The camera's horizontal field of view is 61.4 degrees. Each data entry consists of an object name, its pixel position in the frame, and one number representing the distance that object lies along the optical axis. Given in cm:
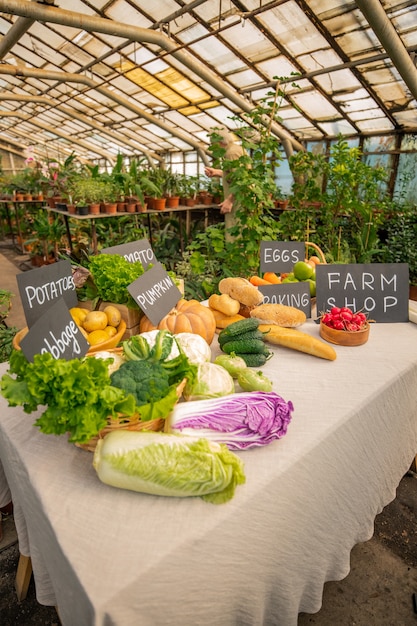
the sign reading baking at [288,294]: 166
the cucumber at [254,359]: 125
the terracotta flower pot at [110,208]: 458
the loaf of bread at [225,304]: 146
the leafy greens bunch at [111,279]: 134
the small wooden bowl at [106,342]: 112
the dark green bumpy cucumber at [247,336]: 129
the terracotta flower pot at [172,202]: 527
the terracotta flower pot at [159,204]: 502
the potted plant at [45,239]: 573
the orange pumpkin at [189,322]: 131
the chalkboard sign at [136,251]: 163
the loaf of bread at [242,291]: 147
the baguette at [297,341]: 132
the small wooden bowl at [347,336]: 141
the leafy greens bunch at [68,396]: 73
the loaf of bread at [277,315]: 146
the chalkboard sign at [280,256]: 202
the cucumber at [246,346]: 126
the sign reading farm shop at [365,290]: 162
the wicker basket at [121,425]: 80
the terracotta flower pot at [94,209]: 447
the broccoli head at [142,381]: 80
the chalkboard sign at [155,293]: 128
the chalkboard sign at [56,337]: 87
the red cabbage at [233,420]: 84
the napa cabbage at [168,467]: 73
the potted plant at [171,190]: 529
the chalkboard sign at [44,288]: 112
